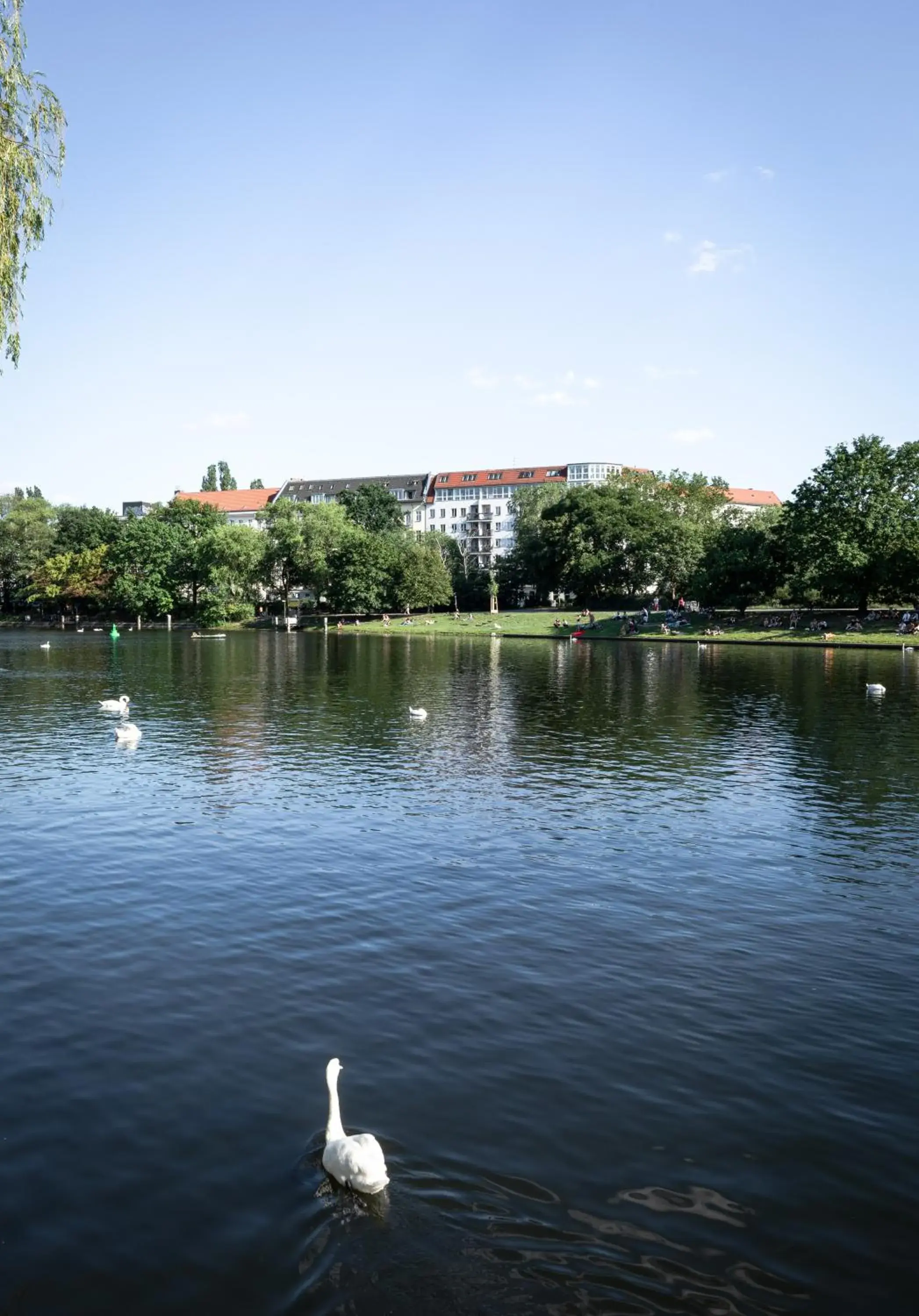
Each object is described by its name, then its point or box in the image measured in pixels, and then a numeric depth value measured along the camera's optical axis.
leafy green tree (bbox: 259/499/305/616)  150.12
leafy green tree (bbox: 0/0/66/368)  21.38
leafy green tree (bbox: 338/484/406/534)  186.38
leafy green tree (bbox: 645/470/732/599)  139.62
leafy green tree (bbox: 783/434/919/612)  101.69
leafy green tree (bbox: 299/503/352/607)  151.25
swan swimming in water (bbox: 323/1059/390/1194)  9.88
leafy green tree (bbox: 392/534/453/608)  151.88
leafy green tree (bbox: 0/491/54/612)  184.00
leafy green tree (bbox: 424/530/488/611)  176.12
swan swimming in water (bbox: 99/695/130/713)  48.78
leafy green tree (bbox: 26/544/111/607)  168.25
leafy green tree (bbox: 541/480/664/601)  146.50
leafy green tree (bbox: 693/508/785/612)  117.44
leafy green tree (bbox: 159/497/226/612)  146.50
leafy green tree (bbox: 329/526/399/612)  150.12
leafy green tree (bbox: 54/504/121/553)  182.62
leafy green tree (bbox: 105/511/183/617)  153.75
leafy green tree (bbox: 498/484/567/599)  159.62
